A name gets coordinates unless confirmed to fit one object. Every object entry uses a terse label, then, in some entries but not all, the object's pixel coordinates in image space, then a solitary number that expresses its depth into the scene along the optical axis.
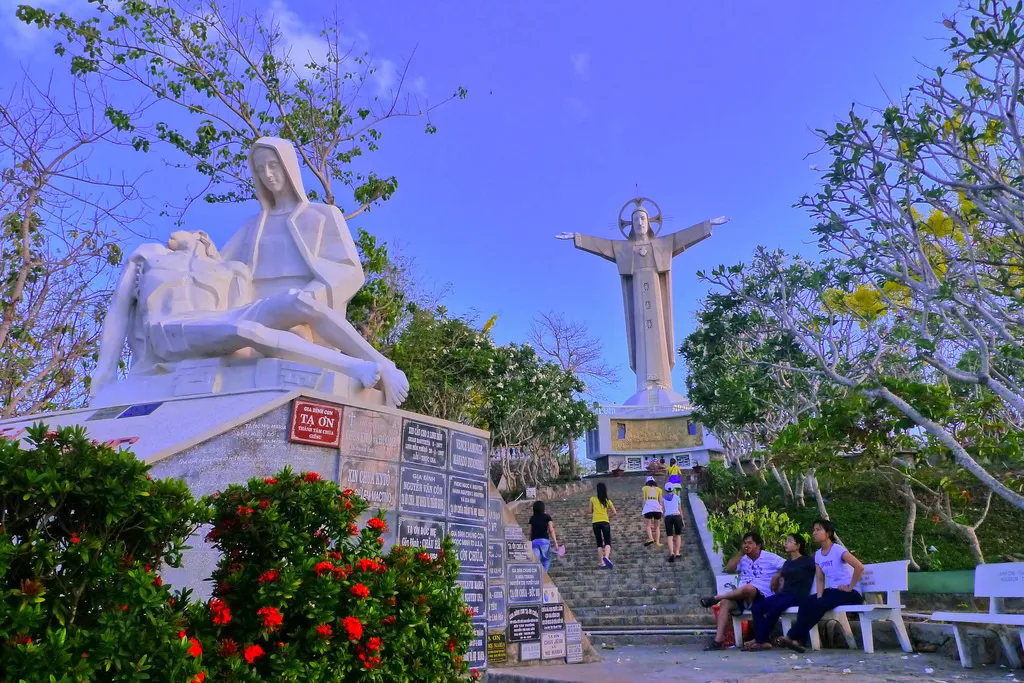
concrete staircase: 8.40
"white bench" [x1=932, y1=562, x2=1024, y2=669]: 4.95
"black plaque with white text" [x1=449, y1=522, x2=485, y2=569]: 5.07
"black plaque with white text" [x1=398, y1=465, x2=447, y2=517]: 4.86
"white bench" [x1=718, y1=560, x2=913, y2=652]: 6.02
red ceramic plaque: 4.54
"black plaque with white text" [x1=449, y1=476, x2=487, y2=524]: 5.20
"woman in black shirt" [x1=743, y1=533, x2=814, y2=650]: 6.60
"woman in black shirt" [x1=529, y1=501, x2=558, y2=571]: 9.15
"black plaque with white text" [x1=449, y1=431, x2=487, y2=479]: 5.36
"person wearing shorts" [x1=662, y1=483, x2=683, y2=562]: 11.91
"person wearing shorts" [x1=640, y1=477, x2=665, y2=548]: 12.99
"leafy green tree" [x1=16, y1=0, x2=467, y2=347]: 11.02
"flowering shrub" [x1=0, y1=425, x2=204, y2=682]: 1.96
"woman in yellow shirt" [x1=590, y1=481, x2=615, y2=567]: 11.45
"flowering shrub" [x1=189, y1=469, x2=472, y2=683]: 2.59
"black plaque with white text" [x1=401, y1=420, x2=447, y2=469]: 5.02
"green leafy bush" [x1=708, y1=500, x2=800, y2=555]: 10.99
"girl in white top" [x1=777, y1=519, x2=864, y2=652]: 6.31
